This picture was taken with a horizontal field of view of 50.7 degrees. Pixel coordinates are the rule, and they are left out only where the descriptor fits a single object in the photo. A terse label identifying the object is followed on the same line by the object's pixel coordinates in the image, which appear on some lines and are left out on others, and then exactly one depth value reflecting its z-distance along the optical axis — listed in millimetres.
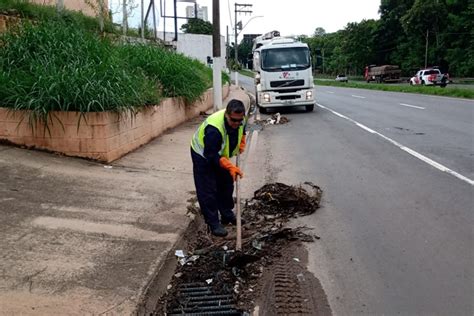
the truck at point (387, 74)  61500
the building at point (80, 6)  14195
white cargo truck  18719
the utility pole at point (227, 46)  50778
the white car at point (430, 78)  42800
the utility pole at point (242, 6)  65250
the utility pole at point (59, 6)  10762
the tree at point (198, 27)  60738
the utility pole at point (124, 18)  13531
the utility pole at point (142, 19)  16938
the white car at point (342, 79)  75075
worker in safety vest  4895
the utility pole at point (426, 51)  60572
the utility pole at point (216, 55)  15891
